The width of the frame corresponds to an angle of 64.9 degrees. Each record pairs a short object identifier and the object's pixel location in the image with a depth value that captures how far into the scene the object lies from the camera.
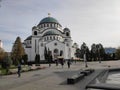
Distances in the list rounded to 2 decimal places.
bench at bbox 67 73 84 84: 6.69
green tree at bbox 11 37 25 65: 31.02
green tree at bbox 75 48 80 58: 44.16
